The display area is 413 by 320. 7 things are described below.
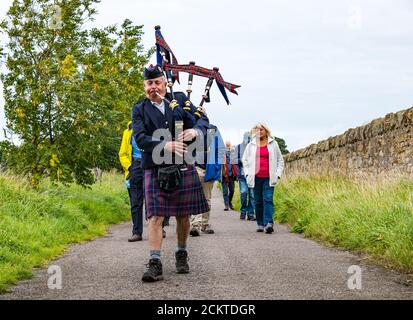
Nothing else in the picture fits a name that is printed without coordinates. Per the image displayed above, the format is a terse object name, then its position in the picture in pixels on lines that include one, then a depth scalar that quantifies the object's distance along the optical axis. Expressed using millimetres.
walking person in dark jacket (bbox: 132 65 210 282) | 5980
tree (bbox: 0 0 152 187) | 13922
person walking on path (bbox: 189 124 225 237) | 9375
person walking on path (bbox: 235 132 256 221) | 14391
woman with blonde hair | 11102
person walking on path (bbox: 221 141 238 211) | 17134
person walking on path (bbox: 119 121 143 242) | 9662
